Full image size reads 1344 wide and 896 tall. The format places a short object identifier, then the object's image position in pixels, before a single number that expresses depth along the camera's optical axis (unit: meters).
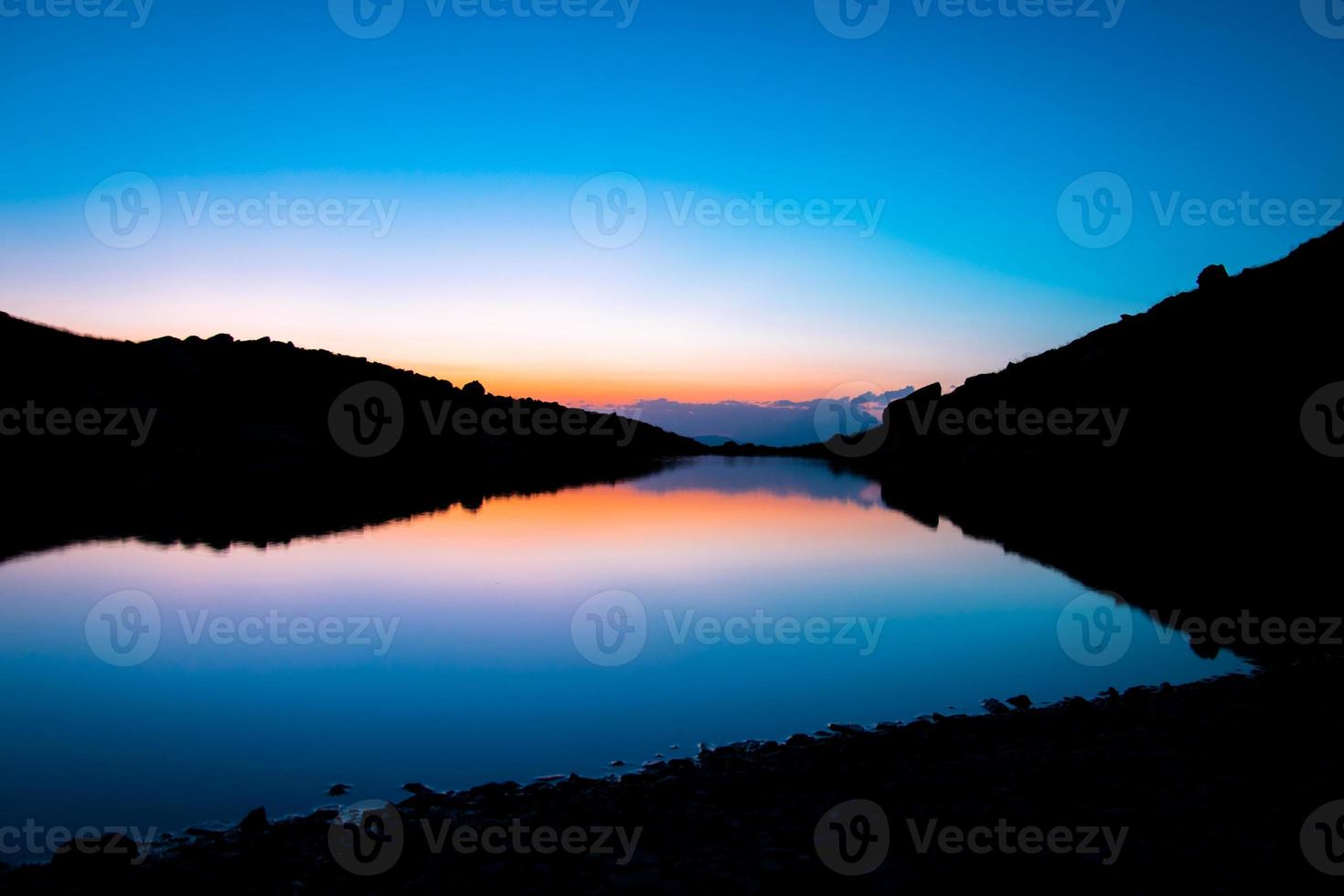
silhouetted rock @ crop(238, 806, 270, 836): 9.10
